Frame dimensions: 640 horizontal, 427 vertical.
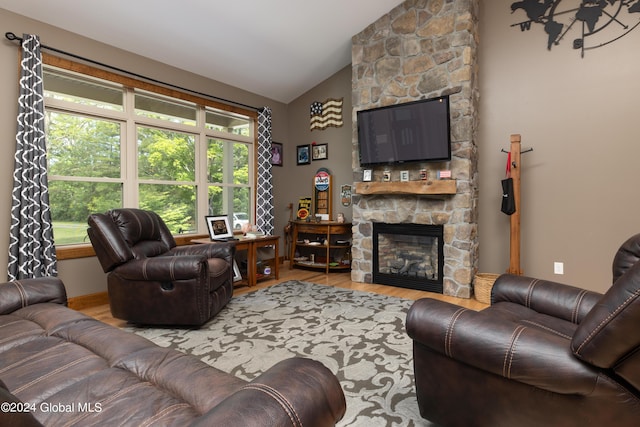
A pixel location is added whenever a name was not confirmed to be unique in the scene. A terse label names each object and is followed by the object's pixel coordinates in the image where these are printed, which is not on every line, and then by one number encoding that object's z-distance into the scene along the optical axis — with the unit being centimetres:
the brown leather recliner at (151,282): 266
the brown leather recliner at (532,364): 98
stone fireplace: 373
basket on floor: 354
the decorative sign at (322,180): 534
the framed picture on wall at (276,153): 560
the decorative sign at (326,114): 522
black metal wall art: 322
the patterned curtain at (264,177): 520
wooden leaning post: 352
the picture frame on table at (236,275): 413
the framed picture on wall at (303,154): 561
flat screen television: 377
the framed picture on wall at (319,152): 539
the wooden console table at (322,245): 495
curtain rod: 296
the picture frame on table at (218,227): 416
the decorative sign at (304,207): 550
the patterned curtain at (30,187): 294
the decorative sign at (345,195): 516
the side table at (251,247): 412
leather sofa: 73
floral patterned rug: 177
